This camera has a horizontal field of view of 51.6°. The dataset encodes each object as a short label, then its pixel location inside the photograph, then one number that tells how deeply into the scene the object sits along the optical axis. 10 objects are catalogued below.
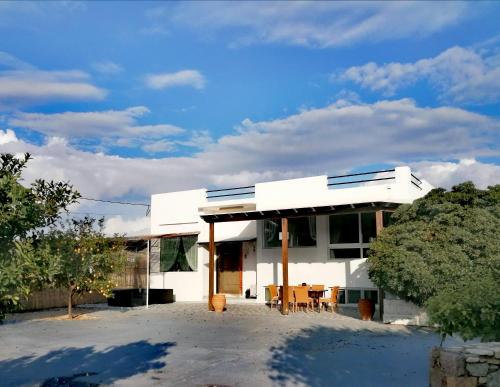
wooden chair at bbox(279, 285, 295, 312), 16.30
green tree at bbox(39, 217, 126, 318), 15.70
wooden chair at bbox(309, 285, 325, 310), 16.19
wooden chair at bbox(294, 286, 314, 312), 16.08
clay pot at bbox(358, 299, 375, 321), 14.13
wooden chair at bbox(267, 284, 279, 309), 17.21
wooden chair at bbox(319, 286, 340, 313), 15.95
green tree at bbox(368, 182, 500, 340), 11.66
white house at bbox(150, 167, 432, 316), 16.25
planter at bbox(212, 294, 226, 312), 16.55
